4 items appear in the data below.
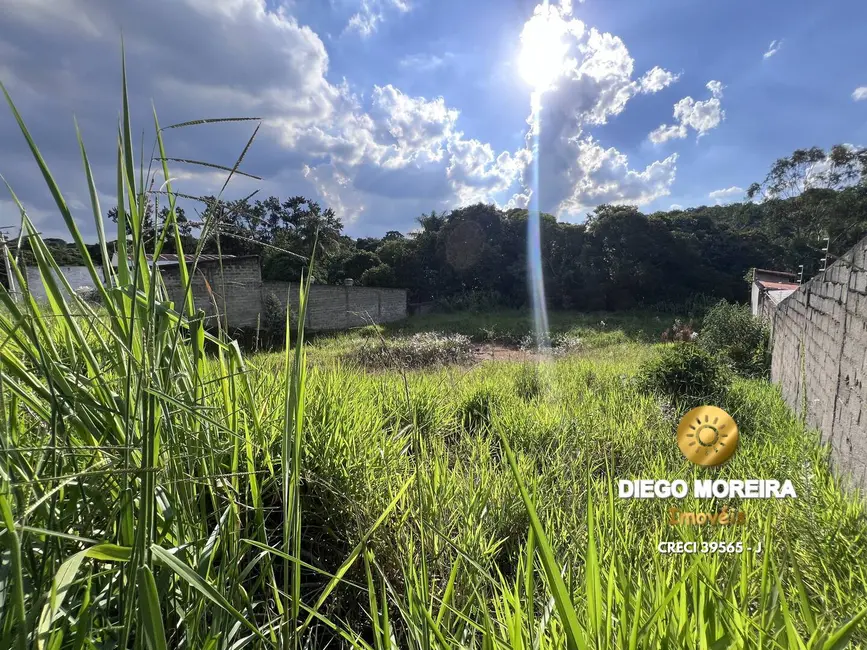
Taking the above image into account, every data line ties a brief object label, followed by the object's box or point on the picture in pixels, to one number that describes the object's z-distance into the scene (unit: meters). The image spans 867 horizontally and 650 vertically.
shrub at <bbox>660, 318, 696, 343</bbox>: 8.35
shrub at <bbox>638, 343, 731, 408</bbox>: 3.40
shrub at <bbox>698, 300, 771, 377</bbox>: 5.45
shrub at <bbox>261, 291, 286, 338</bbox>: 10.93
